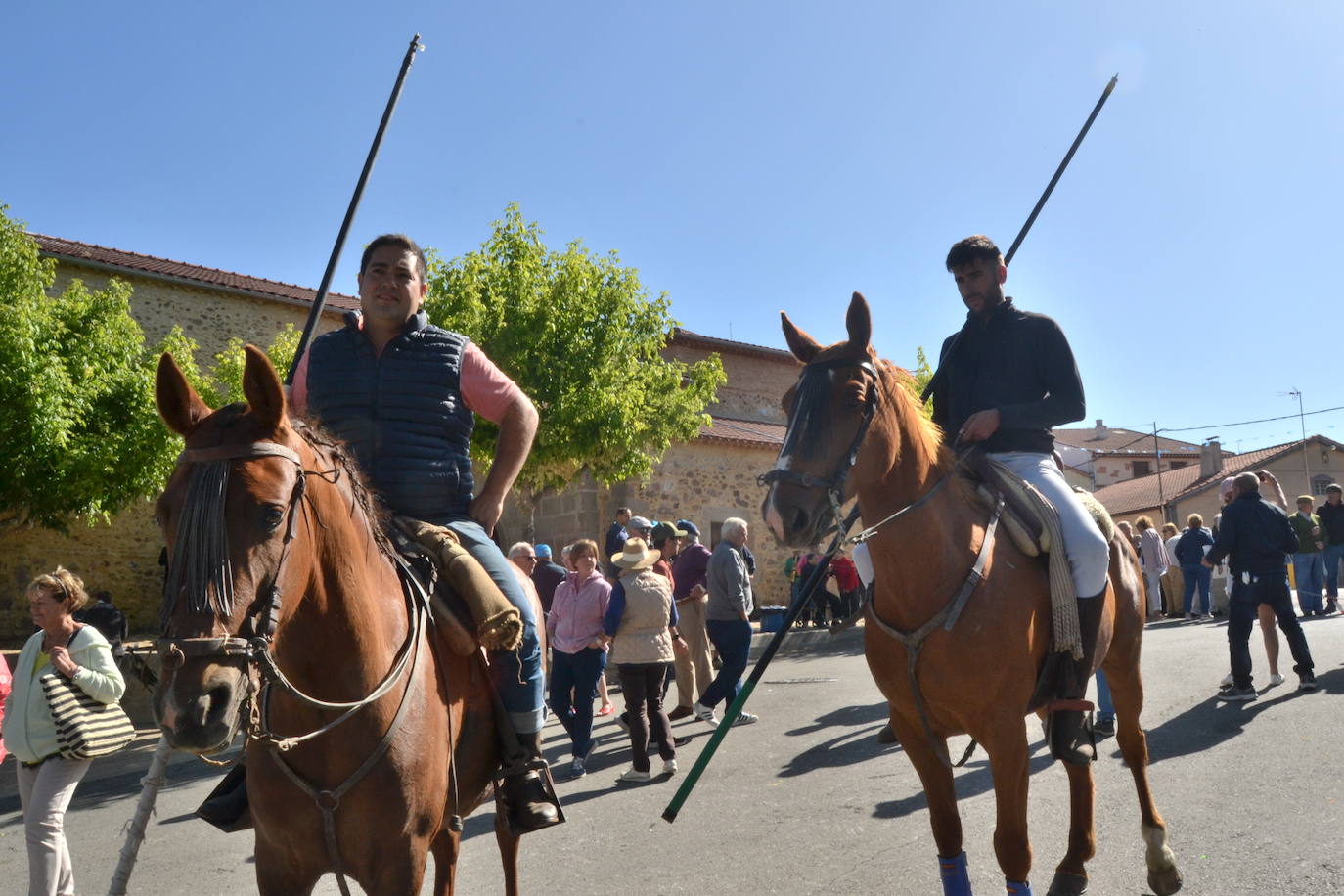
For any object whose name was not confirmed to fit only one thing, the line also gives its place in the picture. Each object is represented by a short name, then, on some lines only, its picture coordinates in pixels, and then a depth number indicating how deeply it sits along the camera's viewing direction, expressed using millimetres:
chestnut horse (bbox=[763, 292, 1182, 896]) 3479
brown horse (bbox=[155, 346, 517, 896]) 1998
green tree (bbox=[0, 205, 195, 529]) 15938
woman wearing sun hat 8266
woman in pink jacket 8508
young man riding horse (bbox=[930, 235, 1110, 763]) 3969
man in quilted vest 3230
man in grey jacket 10047
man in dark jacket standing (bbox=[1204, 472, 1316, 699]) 9219
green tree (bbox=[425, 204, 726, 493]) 17422
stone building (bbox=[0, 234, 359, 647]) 21469
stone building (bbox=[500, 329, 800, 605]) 24172
